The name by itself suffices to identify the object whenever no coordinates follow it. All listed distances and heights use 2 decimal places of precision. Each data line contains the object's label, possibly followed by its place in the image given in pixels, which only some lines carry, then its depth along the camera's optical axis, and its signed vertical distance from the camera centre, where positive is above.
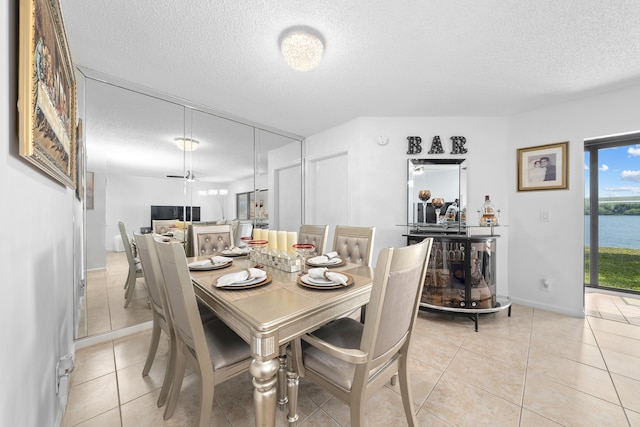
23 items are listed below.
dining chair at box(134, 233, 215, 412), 1.28 -0.54
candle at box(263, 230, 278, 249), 1.74 -0.19
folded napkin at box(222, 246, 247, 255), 2.17 -0.34
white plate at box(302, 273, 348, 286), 1.28 -0.37
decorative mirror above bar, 2.95 +0.27
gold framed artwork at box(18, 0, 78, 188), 0.68 +0.46
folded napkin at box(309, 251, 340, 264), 1.79 -0.35
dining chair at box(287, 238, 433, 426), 0.91 -0.60
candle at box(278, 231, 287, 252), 1.70 -0.20
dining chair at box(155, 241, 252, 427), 1.01 -0.66
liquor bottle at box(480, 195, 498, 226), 2.61 -0.02
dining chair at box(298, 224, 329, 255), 2.31 -0.22
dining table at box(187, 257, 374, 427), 0.90 -0.42
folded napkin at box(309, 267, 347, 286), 1.29 -0.35
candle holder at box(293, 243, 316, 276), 1.66 -0.26
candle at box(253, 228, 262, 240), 1.90 -0.16
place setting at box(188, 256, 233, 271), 1.64 -0.36
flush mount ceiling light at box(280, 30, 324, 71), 1.62 +1.15
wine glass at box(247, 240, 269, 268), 1.78 -0.24
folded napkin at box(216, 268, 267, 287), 1.26 -0.35
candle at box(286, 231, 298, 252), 1.68 -0.19
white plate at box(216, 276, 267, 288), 1.24 -0.37
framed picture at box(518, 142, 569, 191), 2.68 +0.54
